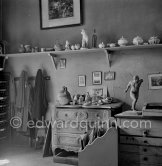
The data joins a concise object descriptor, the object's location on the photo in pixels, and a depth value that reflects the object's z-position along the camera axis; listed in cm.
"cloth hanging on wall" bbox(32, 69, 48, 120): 427
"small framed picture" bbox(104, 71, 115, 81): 400
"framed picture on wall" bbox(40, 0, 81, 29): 418
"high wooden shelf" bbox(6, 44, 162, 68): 368
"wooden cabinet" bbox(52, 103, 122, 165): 347
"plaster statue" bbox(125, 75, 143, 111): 322
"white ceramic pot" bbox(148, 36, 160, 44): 354
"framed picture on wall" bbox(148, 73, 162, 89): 373
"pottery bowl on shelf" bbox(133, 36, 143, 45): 361
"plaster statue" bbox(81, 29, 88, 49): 394
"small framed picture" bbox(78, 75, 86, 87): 418
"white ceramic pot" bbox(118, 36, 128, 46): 370
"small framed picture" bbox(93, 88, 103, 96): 407
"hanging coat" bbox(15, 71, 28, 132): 440
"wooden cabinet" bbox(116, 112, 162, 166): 295
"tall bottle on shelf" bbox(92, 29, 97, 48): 397
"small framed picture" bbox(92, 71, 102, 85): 408
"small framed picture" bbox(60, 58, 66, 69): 430
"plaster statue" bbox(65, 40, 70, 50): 407
